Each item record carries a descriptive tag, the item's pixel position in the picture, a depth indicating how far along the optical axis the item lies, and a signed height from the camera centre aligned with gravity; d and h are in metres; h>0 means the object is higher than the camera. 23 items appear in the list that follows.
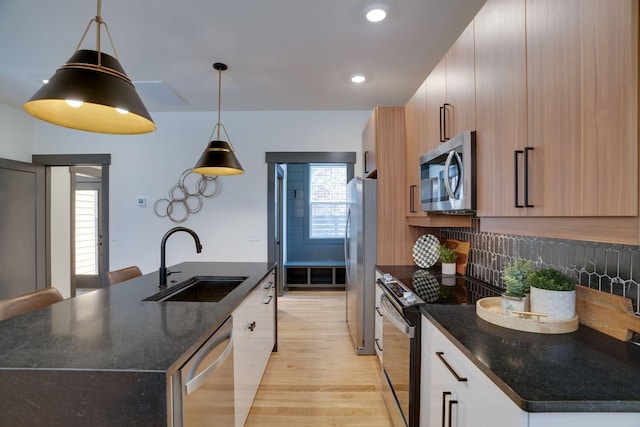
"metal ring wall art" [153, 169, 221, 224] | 3.89 +0.25
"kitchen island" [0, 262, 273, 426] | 0.84 -0.43
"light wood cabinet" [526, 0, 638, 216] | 0.75 +0.31
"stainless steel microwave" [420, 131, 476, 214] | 1.44 +0.21
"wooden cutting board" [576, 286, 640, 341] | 1.05 -0.37
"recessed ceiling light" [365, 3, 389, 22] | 1.89 +1.31
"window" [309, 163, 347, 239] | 5.47 +0.20
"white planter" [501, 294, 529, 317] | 1.23 -0.37
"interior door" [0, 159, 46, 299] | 3.46 -0.15
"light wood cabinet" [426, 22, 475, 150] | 1.49 +0.69
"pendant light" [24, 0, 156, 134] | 1.09 +0.47
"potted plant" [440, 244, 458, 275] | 2.29 -0.36
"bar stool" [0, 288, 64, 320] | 1.47 -0.46
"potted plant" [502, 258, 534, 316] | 1.23 -0.32
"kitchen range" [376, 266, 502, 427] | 1.48 -0.58
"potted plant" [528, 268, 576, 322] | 1.15 -0.32
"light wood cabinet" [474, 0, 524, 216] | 1.12 +0.46
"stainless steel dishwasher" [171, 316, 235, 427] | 0.93 -0.61
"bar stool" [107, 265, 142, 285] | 2.24 -0.46
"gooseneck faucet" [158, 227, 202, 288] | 1.91 -0.27
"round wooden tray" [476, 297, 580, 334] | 1.13 -0.42
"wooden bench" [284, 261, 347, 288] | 5.00 -1.01
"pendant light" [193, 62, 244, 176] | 2.32 +0.44
